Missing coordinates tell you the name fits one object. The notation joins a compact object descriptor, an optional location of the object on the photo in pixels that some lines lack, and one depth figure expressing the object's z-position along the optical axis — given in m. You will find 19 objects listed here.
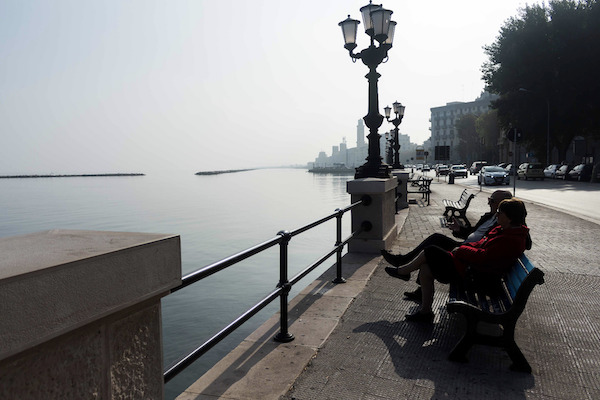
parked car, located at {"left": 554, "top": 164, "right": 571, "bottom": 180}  37.88
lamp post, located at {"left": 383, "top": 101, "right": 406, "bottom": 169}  23.70
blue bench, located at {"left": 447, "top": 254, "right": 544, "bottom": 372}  3.29
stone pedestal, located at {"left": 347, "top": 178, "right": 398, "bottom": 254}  7.54
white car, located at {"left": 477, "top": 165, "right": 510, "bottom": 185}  33.76
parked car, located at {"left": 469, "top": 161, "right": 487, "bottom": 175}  64.68
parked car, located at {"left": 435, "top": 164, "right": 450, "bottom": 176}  59.62
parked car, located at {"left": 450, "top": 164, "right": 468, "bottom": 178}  53.63
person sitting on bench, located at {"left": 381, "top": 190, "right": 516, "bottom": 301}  4.96
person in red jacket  3.81
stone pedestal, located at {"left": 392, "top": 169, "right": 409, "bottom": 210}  16.72
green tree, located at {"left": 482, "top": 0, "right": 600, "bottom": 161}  38.56
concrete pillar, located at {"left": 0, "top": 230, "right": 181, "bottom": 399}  1.32
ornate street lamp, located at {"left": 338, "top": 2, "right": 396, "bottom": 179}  9.41
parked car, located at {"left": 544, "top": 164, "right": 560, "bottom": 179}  41.10
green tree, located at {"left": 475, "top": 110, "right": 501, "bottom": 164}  77.44
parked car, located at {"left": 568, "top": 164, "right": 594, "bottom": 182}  34.81
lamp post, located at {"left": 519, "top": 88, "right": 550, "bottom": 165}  39.97
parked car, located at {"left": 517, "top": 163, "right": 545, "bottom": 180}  39.62
